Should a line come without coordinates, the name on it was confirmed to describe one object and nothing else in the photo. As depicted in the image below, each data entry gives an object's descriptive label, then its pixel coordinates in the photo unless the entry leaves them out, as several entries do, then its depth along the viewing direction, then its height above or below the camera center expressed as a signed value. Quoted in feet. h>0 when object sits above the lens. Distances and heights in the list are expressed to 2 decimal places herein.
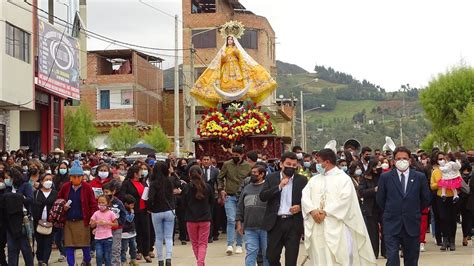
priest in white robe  33.60 -2.76
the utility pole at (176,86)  111.65 +8.56
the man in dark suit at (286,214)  36.42 -2.67
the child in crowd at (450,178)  54.19 -1.86
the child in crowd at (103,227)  44.11 -3.73
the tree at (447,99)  165.48 +9.53
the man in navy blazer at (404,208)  38.78 -2.65
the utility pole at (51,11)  126.93 +21.25
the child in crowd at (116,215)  44.80 -3.19
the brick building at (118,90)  205.36 +15.26
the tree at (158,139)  175.11 +2.79
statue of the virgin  75.36 +6.43
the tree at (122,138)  176.96 +3.16
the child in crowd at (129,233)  46.50 -4.28
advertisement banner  116.26 +12.97
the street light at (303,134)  206.39 +4.09
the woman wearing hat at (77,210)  45.06 -2.94
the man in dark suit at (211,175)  59.82 -1.60
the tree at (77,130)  161.58 +4.59
